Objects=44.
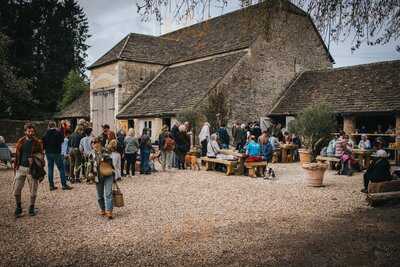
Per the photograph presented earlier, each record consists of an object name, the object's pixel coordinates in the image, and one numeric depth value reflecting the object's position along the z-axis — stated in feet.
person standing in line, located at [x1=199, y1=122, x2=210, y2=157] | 50.03
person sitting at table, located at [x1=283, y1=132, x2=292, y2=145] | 59.67
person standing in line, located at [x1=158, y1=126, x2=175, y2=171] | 45.19
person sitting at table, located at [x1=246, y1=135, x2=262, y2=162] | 43.80
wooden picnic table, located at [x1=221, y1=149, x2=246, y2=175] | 42.70
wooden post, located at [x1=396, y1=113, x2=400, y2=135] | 57.42
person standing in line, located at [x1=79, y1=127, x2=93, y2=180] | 35.29
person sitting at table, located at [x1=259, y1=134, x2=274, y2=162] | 49.49
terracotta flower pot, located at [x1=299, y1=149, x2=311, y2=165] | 50.34
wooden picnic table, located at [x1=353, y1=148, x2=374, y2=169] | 44.83
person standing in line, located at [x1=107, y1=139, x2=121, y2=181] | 35.56
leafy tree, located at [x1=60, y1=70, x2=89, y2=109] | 116.67
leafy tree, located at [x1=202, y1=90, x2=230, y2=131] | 63.10
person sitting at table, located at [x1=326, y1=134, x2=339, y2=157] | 45.73
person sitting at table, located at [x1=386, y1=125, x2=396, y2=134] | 57.24
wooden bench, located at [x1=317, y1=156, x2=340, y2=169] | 44.24
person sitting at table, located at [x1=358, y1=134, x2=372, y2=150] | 49.03
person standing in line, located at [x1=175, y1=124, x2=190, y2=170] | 47.67
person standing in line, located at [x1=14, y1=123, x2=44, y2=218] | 23.62
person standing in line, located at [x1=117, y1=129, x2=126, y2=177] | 41.26
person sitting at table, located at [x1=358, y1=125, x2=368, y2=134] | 61.25
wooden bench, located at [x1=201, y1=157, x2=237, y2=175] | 42.19
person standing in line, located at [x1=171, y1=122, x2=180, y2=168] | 47.59
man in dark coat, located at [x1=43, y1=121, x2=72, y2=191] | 32.17
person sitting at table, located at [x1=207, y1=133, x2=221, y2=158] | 45.39
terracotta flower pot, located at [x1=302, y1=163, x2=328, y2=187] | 33.42
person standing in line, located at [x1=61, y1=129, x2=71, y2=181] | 38.92
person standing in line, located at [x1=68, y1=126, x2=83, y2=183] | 36.37
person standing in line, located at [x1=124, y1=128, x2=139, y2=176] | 40.34
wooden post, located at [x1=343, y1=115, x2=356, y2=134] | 63.87
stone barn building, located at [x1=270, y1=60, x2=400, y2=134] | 61.72
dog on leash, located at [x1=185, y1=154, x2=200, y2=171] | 48.08
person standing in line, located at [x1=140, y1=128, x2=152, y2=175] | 42.65
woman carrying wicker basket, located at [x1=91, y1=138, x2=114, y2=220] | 22.88
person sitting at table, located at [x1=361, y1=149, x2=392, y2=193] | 28.53
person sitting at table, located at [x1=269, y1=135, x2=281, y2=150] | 56.39
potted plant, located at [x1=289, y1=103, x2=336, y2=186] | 54.12
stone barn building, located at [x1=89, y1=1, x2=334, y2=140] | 72.18
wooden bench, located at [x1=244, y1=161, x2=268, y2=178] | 41.37
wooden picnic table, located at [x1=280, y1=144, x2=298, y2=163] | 57.06
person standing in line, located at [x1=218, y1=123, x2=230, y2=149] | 53.52
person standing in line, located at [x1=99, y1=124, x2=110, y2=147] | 37.52
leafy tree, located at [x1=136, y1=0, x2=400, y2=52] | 18.49
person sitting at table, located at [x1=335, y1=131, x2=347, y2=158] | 42.39
